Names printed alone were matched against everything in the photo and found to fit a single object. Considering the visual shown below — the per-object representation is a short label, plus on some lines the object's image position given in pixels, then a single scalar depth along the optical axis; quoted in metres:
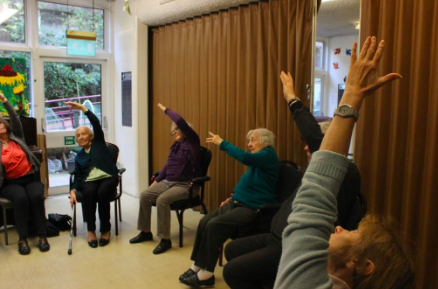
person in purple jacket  3.70
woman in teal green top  2.93
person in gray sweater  0.81
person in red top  3.56
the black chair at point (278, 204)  2.87
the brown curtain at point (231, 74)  3.45
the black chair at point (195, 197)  3.63
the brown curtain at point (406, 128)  2.46
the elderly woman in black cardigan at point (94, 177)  3.75
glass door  5.35
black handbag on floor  4.07
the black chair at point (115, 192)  3.77
